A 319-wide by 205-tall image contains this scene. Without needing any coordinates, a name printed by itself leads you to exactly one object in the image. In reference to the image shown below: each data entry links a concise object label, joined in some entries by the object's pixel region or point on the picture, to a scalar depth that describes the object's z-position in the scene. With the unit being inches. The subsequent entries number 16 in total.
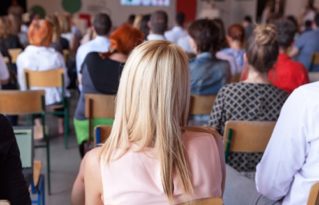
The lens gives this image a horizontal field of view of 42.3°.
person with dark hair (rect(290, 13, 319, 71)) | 210.1
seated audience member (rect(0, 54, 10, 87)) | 123.6
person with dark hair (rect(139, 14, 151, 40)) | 209.7
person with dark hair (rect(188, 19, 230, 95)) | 119.4
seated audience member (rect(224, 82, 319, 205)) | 57.1
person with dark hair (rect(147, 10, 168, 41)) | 176.7
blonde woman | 46.0
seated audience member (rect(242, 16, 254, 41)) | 338.7
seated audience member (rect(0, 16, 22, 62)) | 172.2
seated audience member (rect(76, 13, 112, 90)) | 152.1
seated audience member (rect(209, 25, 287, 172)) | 85.0
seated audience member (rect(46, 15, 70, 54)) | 182.7
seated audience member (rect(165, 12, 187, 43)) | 235.1
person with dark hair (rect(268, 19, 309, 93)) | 118.5
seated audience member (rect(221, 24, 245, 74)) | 168.9
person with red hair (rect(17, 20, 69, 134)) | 149.8
